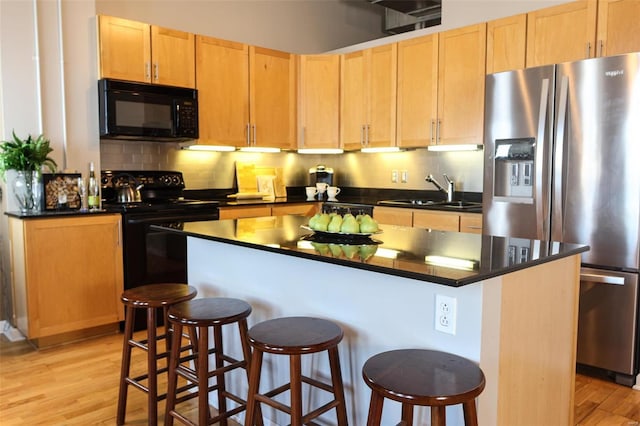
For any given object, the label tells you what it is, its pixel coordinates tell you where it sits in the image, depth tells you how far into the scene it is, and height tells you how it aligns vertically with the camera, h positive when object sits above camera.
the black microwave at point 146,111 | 3.83 +0.50
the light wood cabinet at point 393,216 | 4.11 -0.33
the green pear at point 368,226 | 2.09 -0.20
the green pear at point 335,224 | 2.12 -0.20
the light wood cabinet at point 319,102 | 4.90 +0.72
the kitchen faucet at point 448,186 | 4.43 -0.08
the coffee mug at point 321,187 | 5.13 -0.11
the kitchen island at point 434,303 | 1.57 -0.45
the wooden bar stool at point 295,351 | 1.65 -0.57
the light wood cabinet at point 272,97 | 4.71 +0.75
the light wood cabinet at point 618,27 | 3.07 +0.92
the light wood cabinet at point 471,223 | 3.67 -0.33
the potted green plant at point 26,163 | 3.46 +0.08
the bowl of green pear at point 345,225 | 2.09 -0.20
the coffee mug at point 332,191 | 5.05 -0.15
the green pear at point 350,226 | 2.09 -0.20
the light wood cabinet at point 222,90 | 4.36 +0.75
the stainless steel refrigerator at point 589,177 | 2.82 +0.00
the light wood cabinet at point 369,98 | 4.49 +0.72
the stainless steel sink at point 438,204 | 3.92 -0.23
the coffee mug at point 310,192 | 5.10 -0.16
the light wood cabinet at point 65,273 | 3.33 -0.67
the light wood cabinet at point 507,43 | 3.63 +0.97
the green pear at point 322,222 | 2.15 -0.20
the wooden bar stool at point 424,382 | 1.31 -0.55
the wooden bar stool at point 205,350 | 1.96 -0.73
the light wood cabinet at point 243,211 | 4.29 -0.31
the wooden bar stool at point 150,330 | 2.24 -0.71
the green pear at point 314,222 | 2.18 -0.20
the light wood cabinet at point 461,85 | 3.89 +0.72
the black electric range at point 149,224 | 3.72 -0.36
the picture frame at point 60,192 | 3.60 -0.12
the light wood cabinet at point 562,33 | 3.28 +0.96
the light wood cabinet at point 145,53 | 3.83 +0.96
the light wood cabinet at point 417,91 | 4.19 +0.72
